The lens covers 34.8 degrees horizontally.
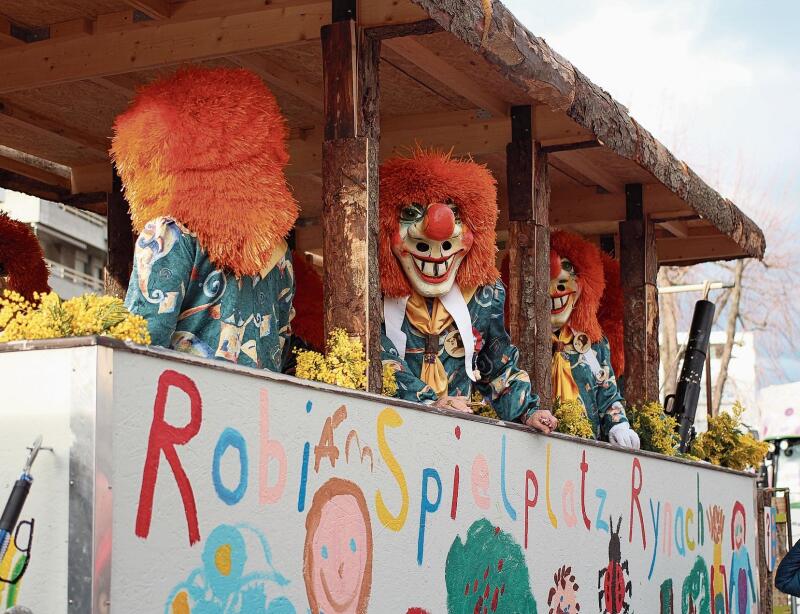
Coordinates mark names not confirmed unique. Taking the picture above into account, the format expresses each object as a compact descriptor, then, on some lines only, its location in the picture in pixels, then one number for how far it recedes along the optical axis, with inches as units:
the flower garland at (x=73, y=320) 132.0
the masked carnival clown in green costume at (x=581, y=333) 288.4
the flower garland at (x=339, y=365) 175.0
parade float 122.8
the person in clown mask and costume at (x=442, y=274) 218.4
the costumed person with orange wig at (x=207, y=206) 171.5
